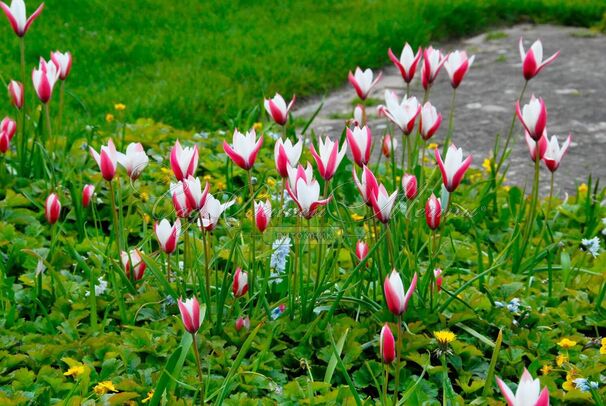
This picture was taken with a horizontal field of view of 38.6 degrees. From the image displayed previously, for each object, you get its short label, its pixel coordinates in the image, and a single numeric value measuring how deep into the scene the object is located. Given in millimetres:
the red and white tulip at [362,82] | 3197
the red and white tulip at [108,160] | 2559
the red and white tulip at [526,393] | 1669
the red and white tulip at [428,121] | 2855
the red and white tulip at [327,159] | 2414
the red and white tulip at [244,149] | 2463
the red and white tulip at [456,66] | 3166
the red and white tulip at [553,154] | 2844
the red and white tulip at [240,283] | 2648
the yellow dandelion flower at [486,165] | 4466
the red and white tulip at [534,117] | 2660
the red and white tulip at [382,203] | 2274
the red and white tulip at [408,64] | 3172
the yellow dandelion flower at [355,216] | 3533
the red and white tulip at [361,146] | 2564
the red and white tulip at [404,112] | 2763
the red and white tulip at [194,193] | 2326
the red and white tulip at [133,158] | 2654
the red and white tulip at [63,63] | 3439
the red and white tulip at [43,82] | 3209
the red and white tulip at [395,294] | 2021
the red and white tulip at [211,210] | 2508
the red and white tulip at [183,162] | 2422
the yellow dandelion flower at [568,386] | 2469
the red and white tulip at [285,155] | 2492
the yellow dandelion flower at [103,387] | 2309
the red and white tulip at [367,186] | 2287
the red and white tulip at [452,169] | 2435
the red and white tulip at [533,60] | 3086
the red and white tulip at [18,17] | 3400
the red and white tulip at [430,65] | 3119
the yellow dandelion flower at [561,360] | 2605
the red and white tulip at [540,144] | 2826
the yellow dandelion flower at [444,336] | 2508
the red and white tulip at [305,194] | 2316
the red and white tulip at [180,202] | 2488
